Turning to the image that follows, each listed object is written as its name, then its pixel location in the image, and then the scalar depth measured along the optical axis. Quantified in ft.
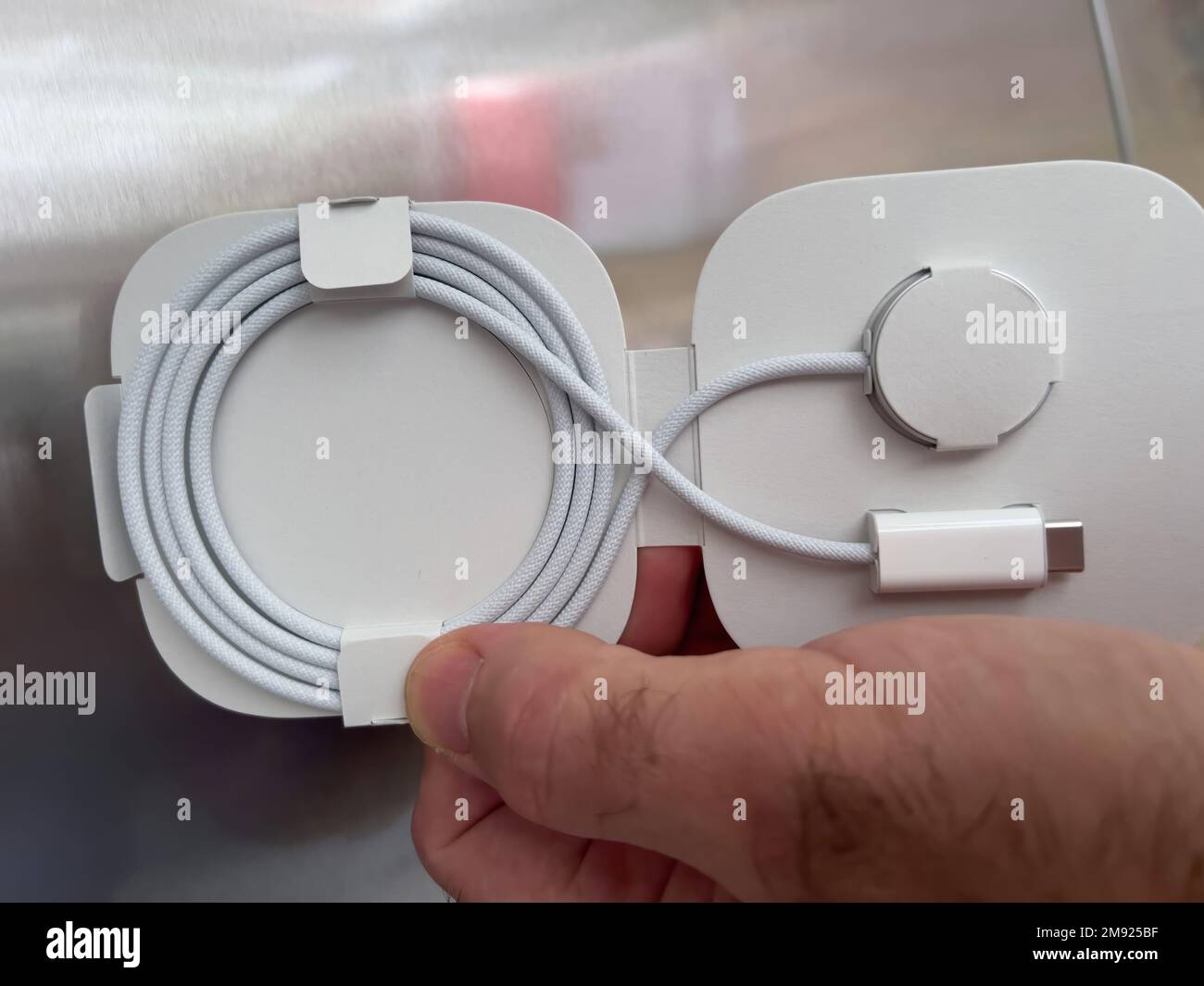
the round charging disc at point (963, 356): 0.63
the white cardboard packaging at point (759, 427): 0.64
